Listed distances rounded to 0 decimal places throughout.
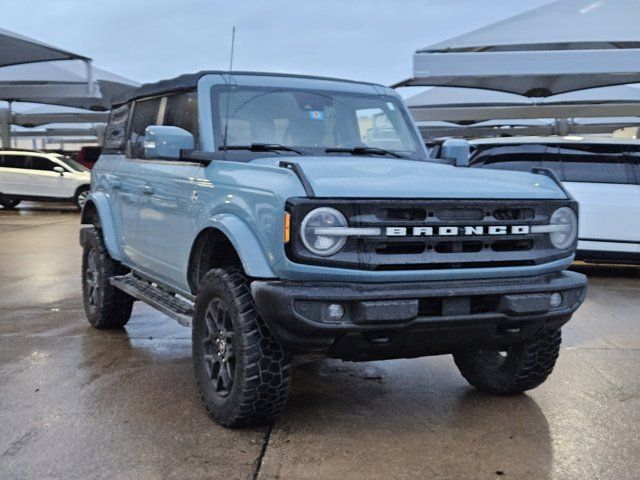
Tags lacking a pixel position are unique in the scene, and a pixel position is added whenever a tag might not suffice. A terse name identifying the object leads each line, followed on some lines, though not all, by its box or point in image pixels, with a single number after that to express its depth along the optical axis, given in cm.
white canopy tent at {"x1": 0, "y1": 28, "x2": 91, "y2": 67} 1826
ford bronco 341
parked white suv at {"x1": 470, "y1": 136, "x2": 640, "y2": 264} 934
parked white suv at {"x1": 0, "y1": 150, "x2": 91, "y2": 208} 2094
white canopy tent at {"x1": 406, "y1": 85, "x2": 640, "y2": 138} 2300
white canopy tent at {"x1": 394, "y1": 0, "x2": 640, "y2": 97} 1543
